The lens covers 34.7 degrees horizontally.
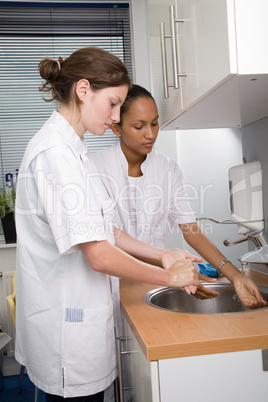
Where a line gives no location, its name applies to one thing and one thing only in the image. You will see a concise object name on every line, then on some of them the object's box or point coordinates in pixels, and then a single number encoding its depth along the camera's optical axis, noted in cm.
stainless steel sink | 137
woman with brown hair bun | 97
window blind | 281
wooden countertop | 83
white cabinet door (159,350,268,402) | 84
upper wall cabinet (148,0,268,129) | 84
